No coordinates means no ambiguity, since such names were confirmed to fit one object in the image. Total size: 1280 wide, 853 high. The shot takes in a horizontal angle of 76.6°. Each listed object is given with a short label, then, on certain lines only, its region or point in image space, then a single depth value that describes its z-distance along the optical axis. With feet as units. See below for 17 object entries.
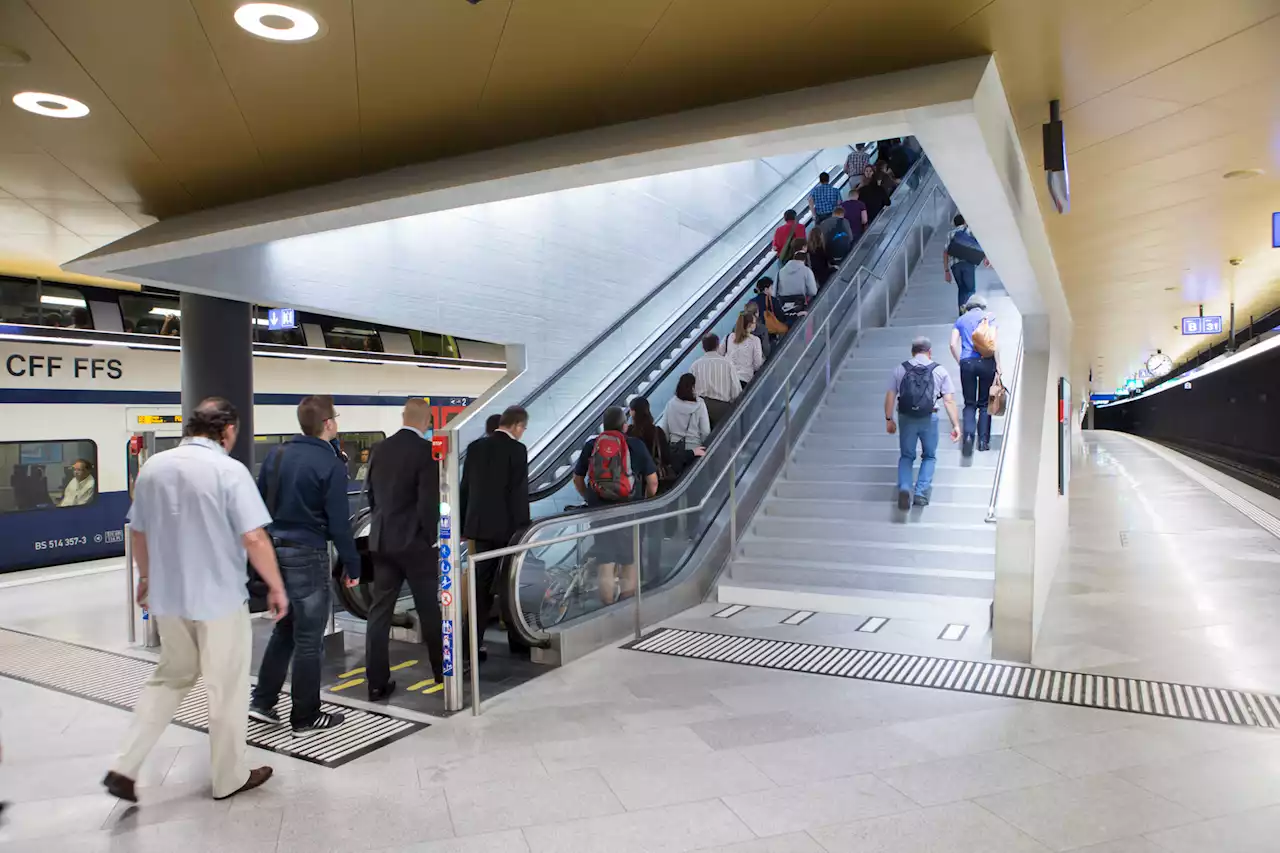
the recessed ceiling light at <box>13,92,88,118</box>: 12.49
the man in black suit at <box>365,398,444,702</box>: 15.51
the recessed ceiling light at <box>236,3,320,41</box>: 9.74
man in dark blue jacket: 13.80
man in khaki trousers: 11.07
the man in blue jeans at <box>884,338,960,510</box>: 25.21
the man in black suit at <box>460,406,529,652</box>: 17.87
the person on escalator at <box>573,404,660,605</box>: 20.40
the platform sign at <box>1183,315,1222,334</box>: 42.86
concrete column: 25.08
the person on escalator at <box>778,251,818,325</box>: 35.24
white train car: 31.27
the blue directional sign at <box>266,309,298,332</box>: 34.37
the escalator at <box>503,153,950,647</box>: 17.93
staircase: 22.18
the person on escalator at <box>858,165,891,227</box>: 45.55
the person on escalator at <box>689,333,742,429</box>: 29.50
